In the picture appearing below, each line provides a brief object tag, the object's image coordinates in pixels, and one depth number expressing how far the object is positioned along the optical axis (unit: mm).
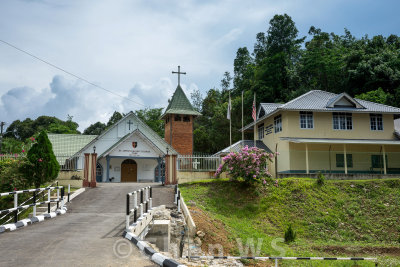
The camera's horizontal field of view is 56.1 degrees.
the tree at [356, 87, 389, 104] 37688
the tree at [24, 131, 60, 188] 20203
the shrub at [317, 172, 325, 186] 22281
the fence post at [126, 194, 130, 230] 9802
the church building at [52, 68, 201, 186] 29203
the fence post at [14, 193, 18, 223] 10860
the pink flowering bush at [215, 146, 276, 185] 20981
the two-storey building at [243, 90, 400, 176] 27578
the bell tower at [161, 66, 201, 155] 36281
